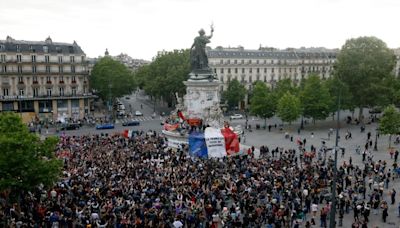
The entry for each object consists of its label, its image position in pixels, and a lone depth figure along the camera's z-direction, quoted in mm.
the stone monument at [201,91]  47375
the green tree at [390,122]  47469
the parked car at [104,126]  65750
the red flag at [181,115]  48094
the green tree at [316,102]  64062
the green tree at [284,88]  72938
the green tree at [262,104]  67562
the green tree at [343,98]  65688
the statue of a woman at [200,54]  48781
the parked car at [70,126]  65562
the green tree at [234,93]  89375
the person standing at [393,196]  27600
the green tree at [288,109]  62097
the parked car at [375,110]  73950
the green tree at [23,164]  22969
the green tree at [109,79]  86438
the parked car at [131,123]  69456
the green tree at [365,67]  68000
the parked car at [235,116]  78031
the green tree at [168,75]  86688
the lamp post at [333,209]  17547
